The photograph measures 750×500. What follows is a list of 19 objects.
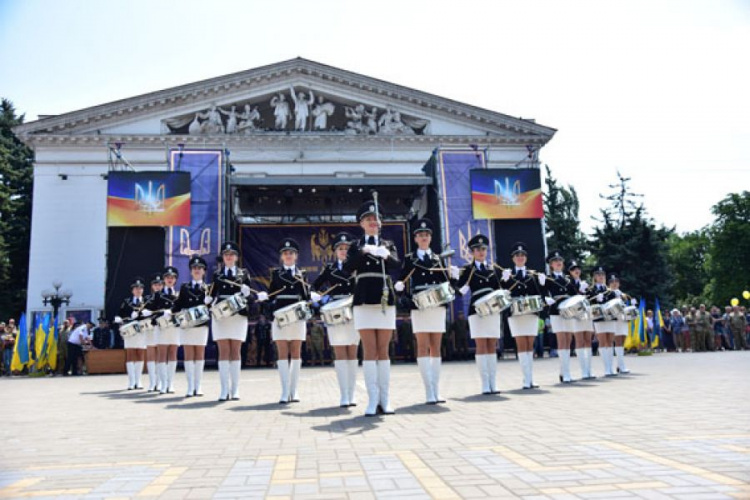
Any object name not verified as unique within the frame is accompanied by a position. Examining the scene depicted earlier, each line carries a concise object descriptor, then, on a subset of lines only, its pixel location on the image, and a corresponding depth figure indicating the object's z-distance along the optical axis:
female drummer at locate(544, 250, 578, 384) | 11.95
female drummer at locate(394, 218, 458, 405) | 8.53
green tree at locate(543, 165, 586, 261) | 52.62
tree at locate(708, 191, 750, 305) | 47.47
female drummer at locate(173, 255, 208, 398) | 11.05
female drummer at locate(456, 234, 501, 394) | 9.89
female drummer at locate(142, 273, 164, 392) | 12.84
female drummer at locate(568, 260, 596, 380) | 12.45
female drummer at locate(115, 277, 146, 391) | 13.82
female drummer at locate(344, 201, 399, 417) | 7.76
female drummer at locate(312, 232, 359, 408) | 8.96
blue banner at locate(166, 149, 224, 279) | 28.08
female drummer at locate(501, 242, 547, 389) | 10.80
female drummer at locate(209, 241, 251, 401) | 10.30
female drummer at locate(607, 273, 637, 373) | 13.82
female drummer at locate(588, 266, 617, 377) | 13.35
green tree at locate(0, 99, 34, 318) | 46.09
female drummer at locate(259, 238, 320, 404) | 9.73
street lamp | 29.41
